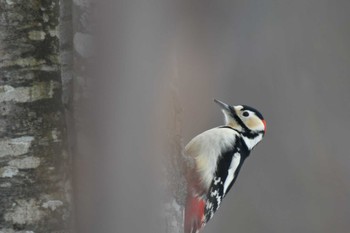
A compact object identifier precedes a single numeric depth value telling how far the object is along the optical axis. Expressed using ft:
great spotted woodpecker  18.08
